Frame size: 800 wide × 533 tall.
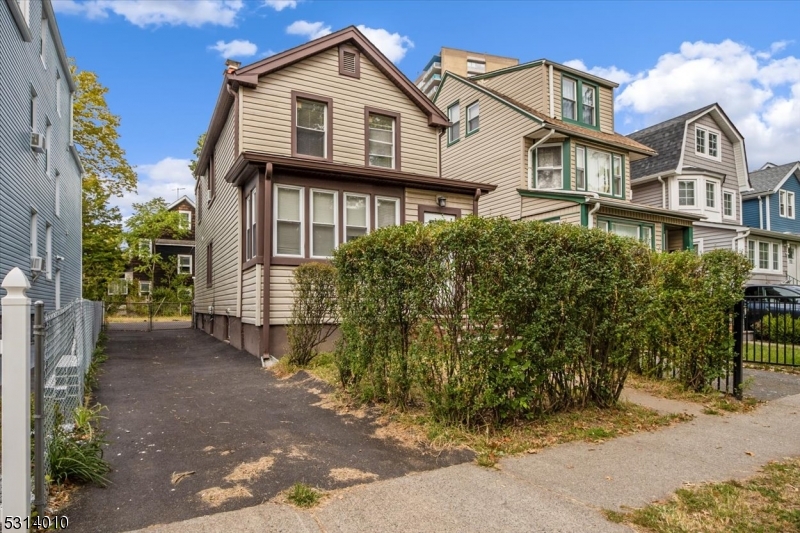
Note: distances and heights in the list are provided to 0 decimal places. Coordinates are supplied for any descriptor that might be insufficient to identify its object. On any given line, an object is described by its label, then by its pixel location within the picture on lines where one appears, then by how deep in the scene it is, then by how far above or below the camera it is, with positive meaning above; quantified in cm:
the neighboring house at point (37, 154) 977 +315
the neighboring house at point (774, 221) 2334 +282
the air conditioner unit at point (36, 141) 1159 +330
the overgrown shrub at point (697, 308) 640 -49
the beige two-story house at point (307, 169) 995 +235
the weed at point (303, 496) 327 -156
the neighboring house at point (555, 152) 1623 +450
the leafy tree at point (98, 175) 2294 +515
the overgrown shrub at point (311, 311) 830 -65
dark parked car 942 -72
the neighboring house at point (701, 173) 2088 +452
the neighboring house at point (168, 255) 3588 +152
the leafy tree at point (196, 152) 3353 +880
